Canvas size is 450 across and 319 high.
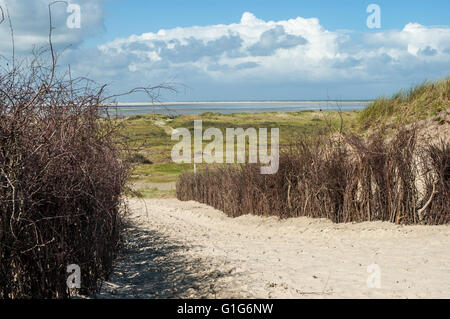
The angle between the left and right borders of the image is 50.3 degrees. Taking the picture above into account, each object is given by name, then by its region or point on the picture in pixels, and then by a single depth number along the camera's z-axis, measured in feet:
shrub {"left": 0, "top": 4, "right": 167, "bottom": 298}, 12.65
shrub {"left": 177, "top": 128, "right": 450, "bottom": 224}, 26.86
